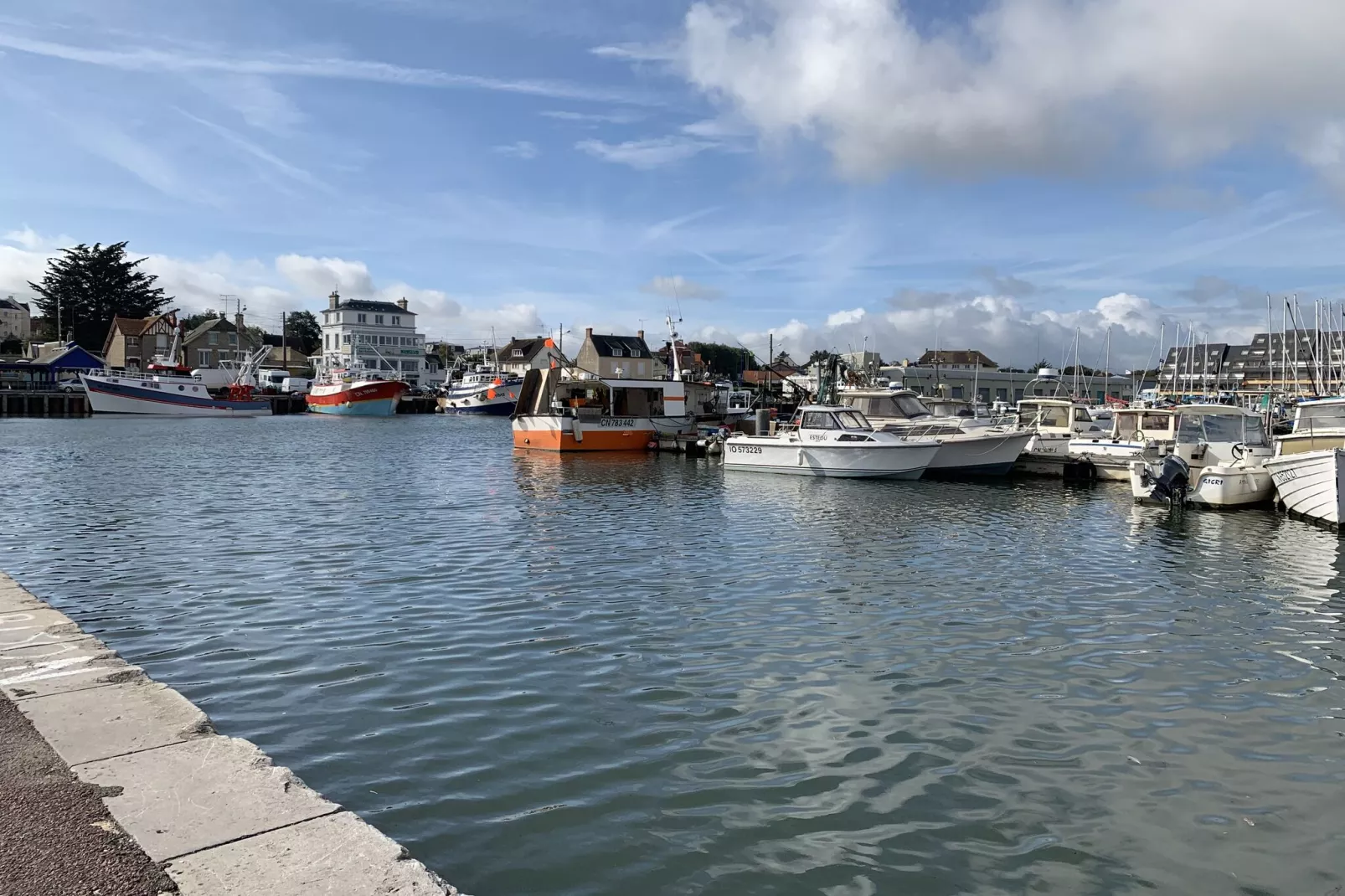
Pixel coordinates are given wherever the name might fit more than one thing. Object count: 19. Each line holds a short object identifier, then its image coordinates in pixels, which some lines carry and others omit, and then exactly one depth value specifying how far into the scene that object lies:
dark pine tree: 119.06
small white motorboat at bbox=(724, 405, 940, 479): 29.78
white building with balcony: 120.44
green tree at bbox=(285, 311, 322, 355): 173.62
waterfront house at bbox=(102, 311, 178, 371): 110.50
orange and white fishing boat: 40.84
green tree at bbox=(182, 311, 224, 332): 150.38
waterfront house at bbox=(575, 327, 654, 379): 110.31
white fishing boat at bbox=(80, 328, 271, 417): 76.31
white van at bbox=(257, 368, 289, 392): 113.06
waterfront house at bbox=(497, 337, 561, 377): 133.89
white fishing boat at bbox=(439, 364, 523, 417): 88.00
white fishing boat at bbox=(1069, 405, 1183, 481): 31.06
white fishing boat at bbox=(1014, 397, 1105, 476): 31.98
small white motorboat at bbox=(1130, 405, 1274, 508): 23.53
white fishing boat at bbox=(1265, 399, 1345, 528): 19.89
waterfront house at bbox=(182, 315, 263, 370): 116.94
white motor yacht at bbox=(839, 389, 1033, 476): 30.42
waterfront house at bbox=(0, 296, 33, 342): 169.25
